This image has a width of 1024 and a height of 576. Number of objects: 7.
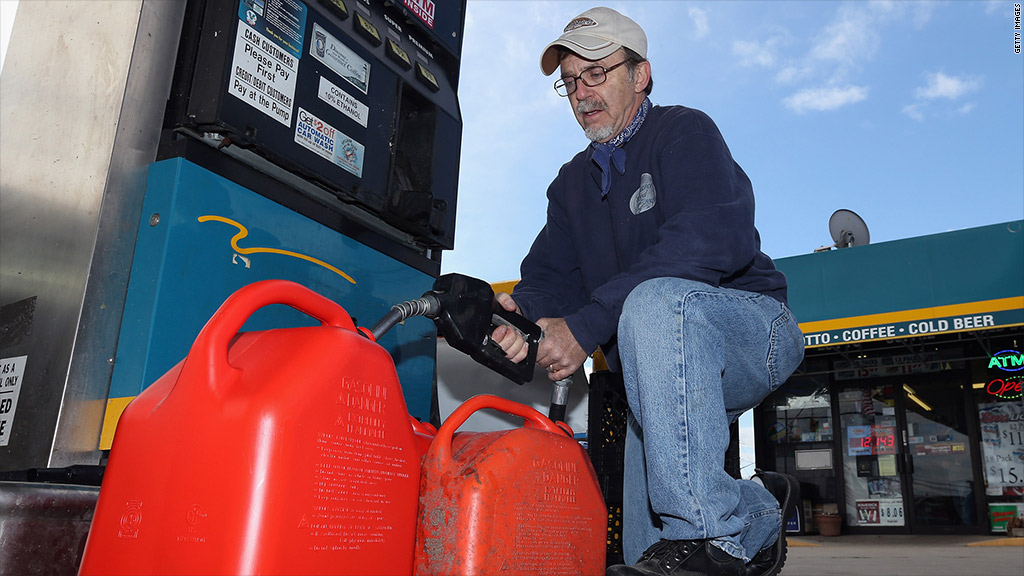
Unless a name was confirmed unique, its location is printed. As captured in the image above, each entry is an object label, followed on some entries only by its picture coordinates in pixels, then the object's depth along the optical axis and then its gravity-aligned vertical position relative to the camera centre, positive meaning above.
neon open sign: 11.24 +1.87
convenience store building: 9.34 +1.77
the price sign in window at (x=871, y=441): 12.49 +0.92
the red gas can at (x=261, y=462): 1.02 +0.01
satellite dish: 11.12 +3.93
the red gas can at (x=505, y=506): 1.31 -0.05
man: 1.57 +0.46
